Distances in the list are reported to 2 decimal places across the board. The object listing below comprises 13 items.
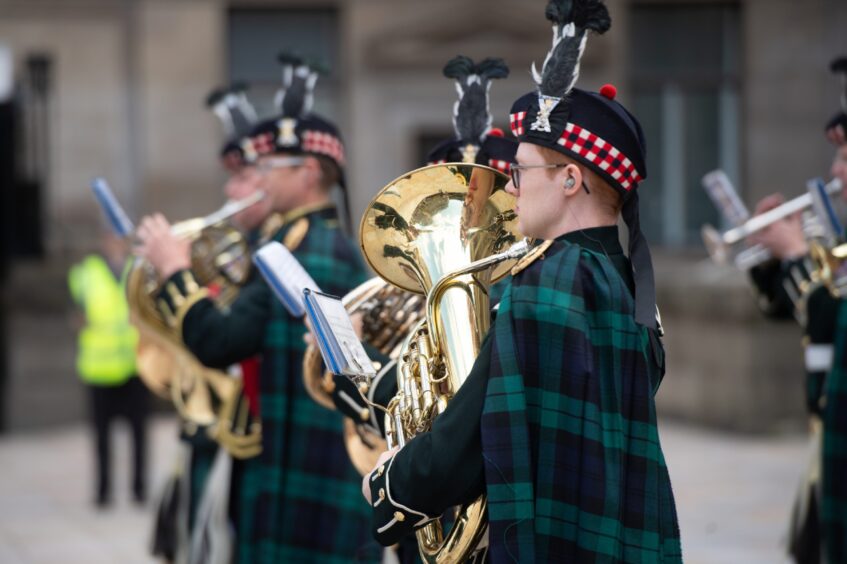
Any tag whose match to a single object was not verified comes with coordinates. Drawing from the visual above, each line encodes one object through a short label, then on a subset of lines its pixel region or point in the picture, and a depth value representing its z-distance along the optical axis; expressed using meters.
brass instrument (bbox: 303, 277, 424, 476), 7.83
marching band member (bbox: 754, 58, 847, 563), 10.41
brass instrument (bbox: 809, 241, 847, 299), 10.37
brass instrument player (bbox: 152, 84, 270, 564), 10.63
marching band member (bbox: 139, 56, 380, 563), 9.77
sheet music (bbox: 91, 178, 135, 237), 10.33
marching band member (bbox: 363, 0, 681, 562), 5.46
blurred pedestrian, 18.78
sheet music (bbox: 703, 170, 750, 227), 11.72
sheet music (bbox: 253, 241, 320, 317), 7.41
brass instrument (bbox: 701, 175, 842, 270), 11.09
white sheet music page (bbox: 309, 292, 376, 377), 6.00
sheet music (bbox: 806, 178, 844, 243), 10.30
